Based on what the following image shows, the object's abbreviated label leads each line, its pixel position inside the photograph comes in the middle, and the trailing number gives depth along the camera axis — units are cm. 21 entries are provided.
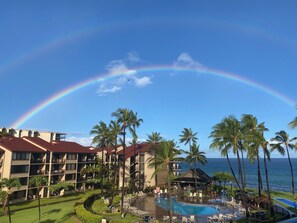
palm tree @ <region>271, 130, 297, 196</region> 5963
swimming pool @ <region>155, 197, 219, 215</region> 4876
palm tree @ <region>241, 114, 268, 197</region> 4691
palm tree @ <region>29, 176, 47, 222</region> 3958
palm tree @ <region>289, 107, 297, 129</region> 3734
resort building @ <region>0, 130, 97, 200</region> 5653
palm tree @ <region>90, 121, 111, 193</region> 6862
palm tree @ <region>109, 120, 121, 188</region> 6156
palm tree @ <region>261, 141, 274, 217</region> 4978
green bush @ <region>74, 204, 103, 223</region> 3638
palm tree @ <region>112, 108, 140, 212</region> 5841
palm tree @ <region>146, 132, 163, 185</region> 7888
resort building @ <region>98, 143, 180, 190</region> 7944
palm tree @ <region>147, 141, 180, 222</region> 4056
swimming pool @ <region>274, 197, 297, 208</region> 5206
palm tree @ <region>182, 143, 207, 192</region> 7334
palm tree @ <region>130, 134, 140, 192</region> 6118
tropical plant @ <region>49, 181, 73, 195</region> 5691
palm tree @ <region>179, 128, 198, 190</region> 7912
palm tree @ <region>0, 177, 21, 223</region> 3585
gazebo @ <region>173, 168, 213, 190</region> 7100
